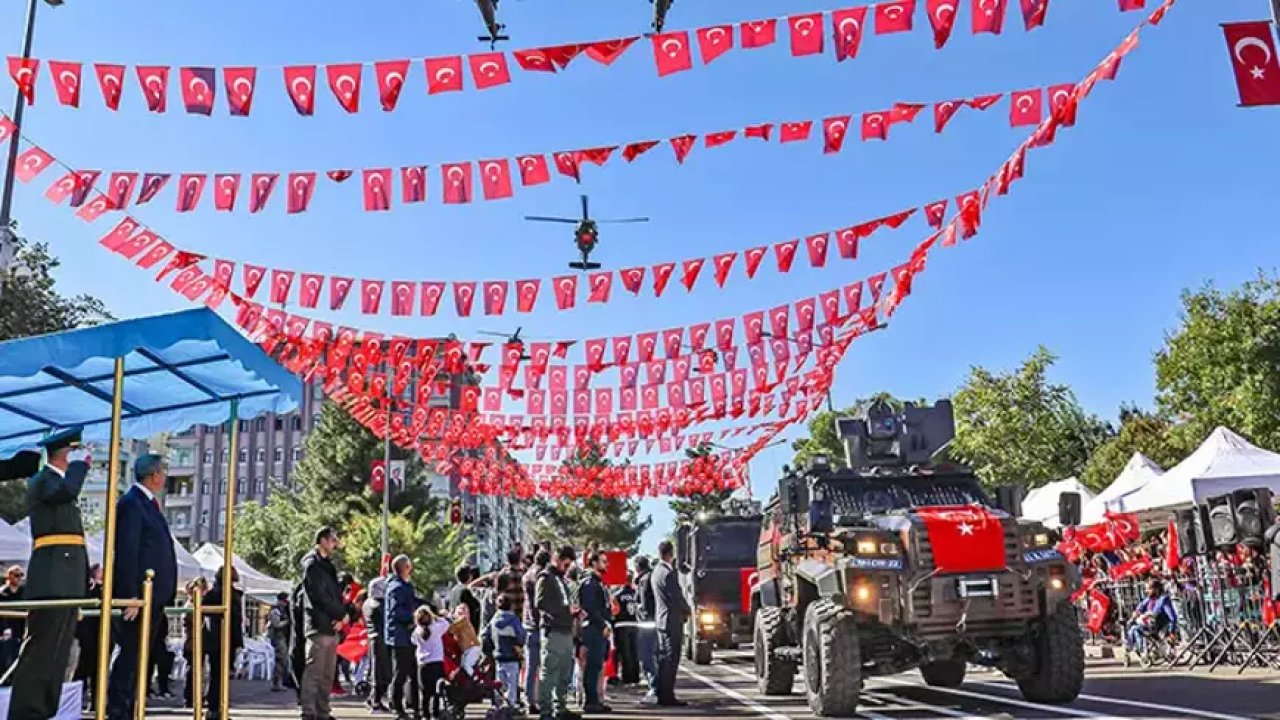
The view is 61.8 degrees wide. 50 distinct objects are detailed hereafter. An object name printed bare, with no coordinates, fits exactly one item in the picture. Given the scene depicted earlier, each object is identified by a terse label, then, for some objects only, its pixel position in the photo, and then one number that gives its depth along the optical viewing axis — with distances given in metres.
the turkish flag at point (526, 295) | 16.16
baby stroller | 11.13
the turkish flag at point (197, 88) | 9.69
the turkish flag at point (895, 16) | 9.15
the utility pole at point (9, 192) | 13.80
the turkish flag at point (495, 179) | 11.96
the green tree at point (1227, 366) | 34.97
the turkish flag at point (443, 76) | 9.66
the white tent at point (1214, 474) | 18.73
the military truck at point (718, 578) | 21.44
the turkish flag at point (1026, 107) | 10.88
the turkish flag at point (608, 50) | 9.38
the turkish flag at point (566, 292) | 15.99
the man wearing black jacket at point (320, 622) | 9.93
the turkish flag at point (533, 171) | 11.82
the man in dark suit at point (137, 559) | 7.52
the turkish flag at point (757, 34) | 9.41
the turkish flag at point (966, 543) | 10.66
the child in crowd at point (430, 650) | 11.84
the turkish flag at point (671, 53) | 9.38
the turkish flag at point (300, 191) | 11.95
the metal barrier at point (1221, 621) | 14.81
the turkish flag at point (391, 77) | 9.66
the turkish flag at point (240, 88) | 9.66
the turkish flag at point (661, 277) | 15.47
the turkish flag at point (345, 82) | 9.66
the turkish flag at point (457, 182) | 12.05
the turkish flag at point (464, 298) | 16.23
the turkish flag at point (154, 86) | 9.73
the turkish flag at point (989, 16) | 8.89
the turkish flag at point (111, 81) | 9.78
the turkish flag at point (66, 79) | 9.84
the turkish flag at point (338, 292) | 15.87
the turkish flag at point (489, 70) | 9.59
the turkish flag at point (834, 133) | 11.47
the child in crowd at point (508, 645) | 11.68
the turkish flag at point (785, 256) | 14.77
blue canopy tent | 6.26
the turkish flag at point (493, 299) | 16.20
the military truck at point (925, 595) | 10.49
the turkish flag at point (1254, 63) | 8.59
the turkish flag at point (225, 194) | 11.97
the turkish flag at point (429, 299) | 16.14
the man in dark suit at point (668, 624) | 13.23
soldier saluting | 6.74
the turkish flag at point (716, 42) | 9.37
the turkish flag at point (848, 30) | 9.30
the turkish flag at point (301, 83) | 9.64
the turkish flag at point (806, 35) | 9.37
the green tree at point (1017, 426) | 42.94
